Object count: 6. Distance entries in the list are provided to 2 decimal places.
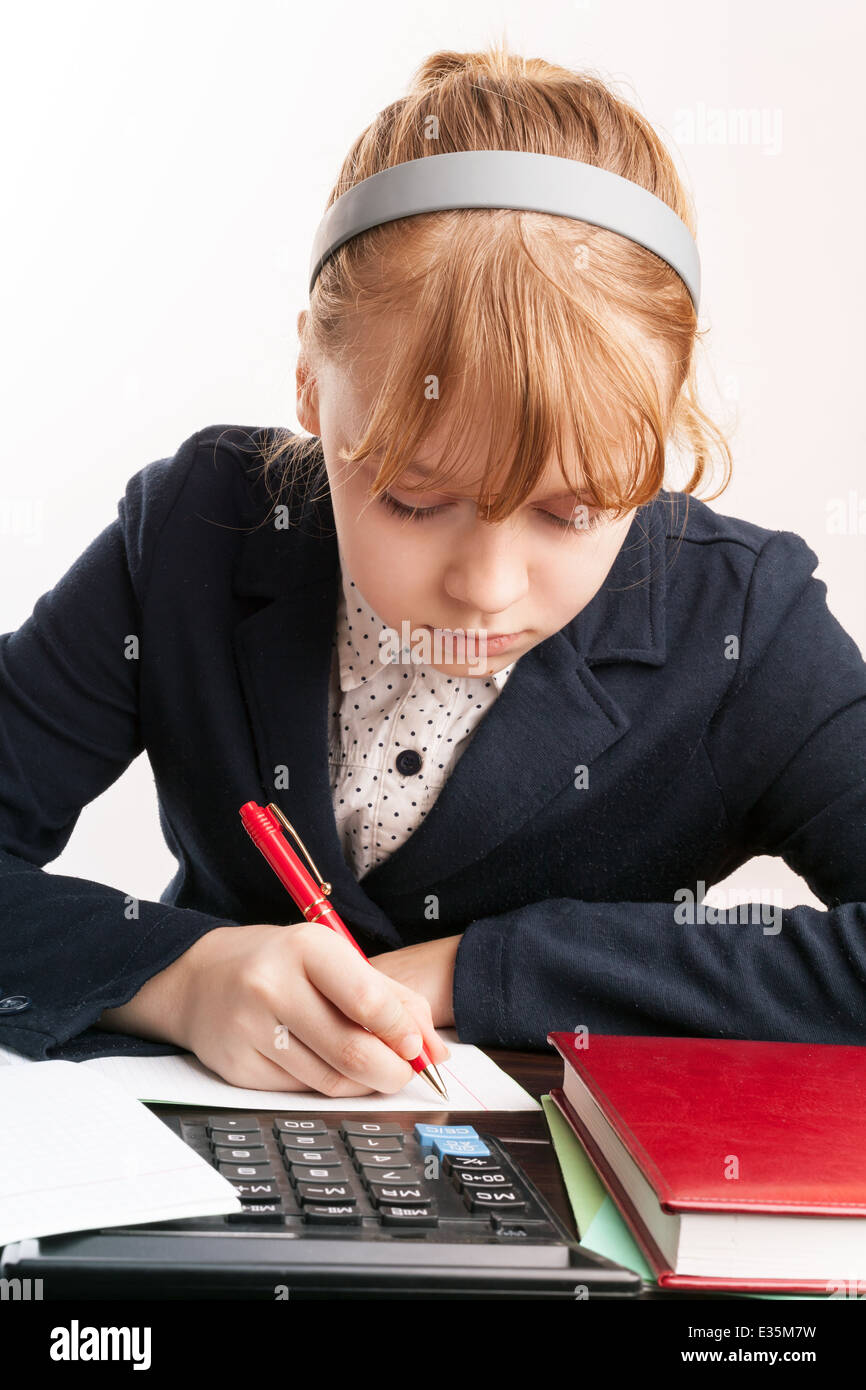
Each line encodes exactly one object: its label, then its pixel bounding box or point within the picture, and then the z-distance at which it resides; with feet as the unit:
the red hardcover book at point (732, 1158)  1.74
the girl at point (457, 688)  2.70
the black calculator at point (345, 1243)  1.65
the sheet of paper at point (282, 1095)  2.52
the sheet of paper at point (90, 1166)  1.75
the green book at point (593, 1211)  1.83
